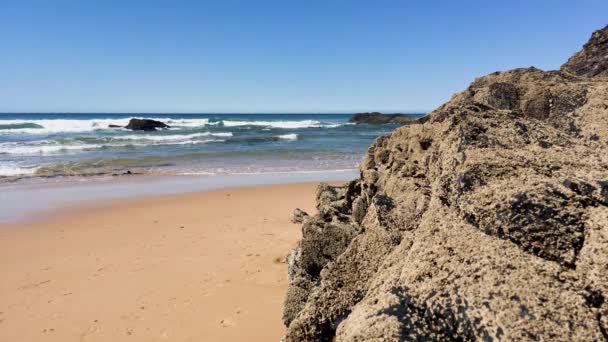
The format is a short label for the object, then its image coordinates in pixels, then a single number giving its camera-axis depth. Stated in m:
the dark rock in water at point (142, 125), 38.03
